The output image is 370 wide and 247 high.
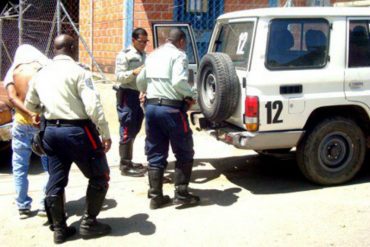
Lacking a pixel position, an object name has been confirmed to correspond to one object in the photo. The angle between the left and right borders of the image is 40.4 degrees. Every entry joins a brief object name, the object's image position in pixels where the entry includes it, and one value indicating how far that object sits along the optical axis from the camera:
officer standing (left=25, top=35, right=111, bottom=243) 4.44
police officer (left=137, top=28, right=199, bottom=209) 5.32
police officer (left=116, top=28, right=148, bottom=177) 6.46
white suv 5.59
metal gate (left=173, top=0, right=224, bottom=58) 10.66
